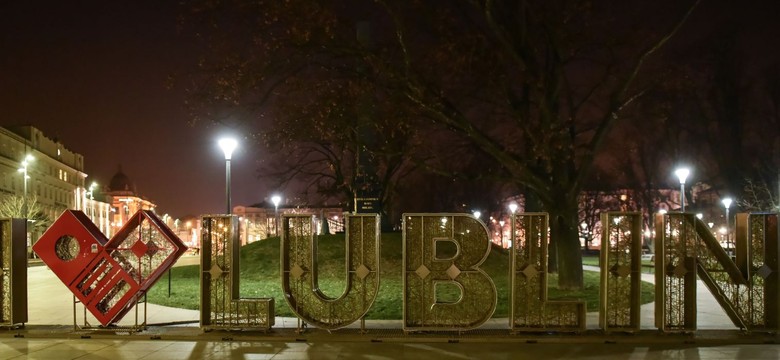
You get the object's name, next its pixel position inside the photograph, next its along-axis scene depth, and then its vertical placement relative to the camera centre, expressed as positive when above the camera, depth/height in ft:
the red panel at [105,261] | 44.16 -4.60
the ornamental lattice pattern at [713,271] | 43.29 -5.19
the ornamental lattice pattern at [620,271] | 43.11 -5.15
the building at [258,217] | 392.72 -17.22
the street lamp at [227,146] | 61.62 +4.24
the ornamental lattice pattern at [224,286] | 44.34 -6.31
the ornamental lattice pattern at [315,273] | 43.68 -5.37
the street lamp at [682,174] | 87.56 +2.33
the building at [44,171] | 269.85 +10.06
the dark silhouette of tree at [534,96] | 59.06 +9.32
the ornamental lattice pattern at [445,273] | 42.80 -5.28
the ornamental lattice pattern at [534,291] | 43.09 -6.40
